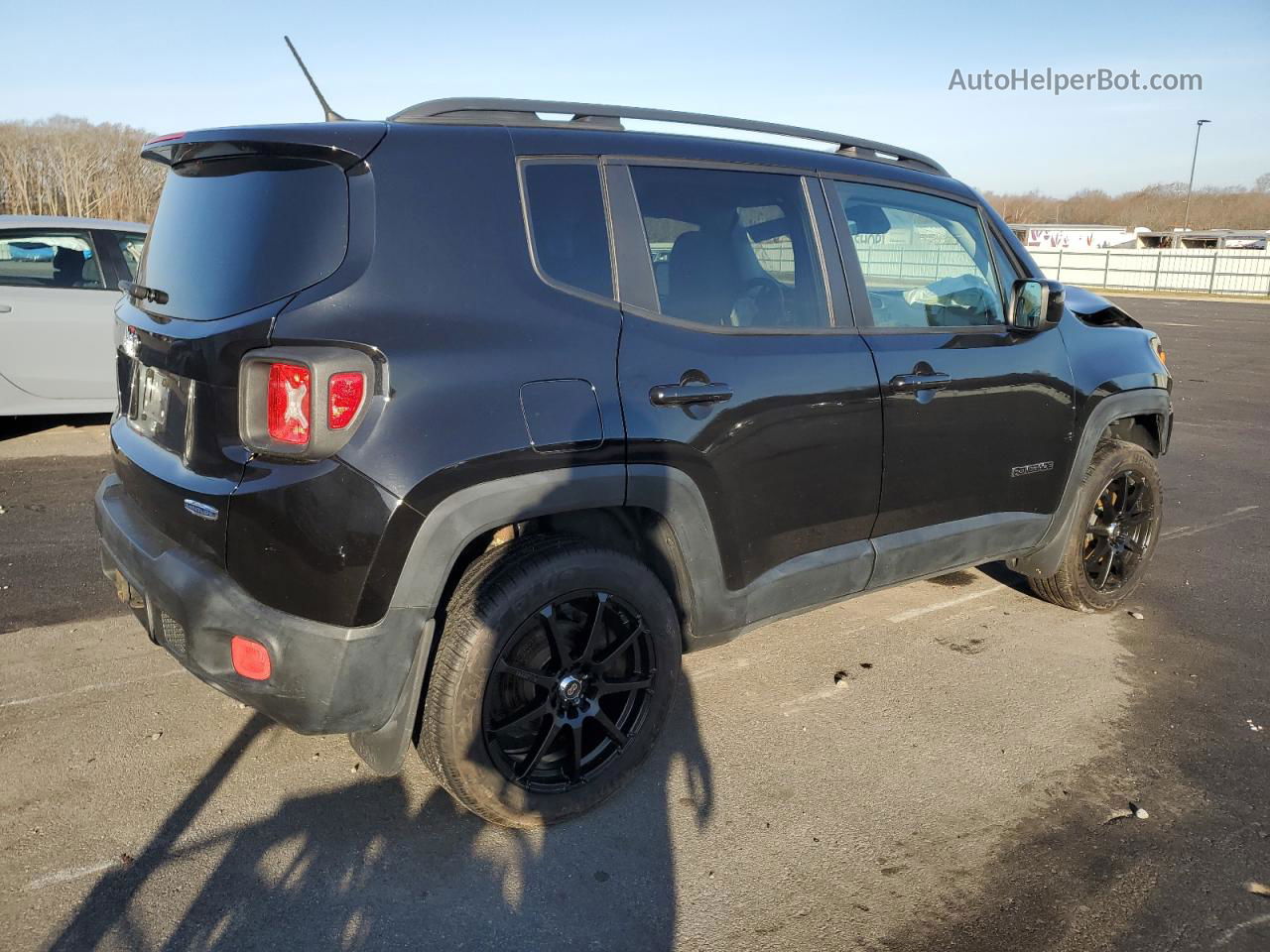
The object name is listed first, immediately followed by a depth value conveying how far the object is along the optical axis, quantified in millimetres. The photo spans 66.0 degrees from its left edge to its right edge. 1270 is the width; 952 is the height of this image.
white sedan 6914
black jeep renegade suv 2471
